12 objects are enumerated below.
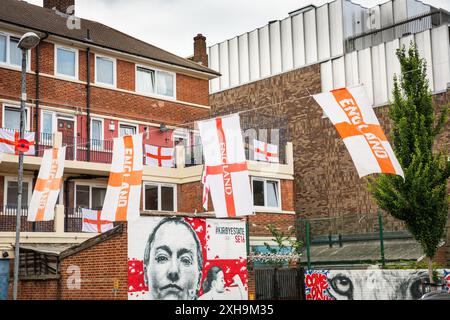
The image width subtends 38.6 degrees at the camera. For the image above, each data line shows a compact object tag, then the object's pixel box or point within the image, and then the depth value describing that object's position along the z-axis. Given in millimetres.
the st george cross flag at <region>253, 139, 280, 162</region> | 28247
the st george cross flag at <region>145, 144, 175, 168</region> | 27391
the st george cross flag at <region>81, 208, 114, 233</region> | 24984
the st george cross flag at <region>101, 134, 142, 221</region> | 17906
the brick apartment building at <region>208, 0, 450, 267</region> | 34125
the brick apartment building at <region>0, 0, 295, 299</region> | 25266
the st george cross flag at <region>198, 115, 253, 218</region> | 17062
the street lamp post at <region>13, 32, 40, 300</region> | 15867
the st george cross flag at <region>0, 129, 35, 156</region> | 23381
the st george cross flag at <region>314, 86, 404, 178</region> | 13742
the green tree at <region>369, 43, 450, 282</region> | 17422
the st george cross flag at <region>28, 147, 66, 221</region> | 20672
